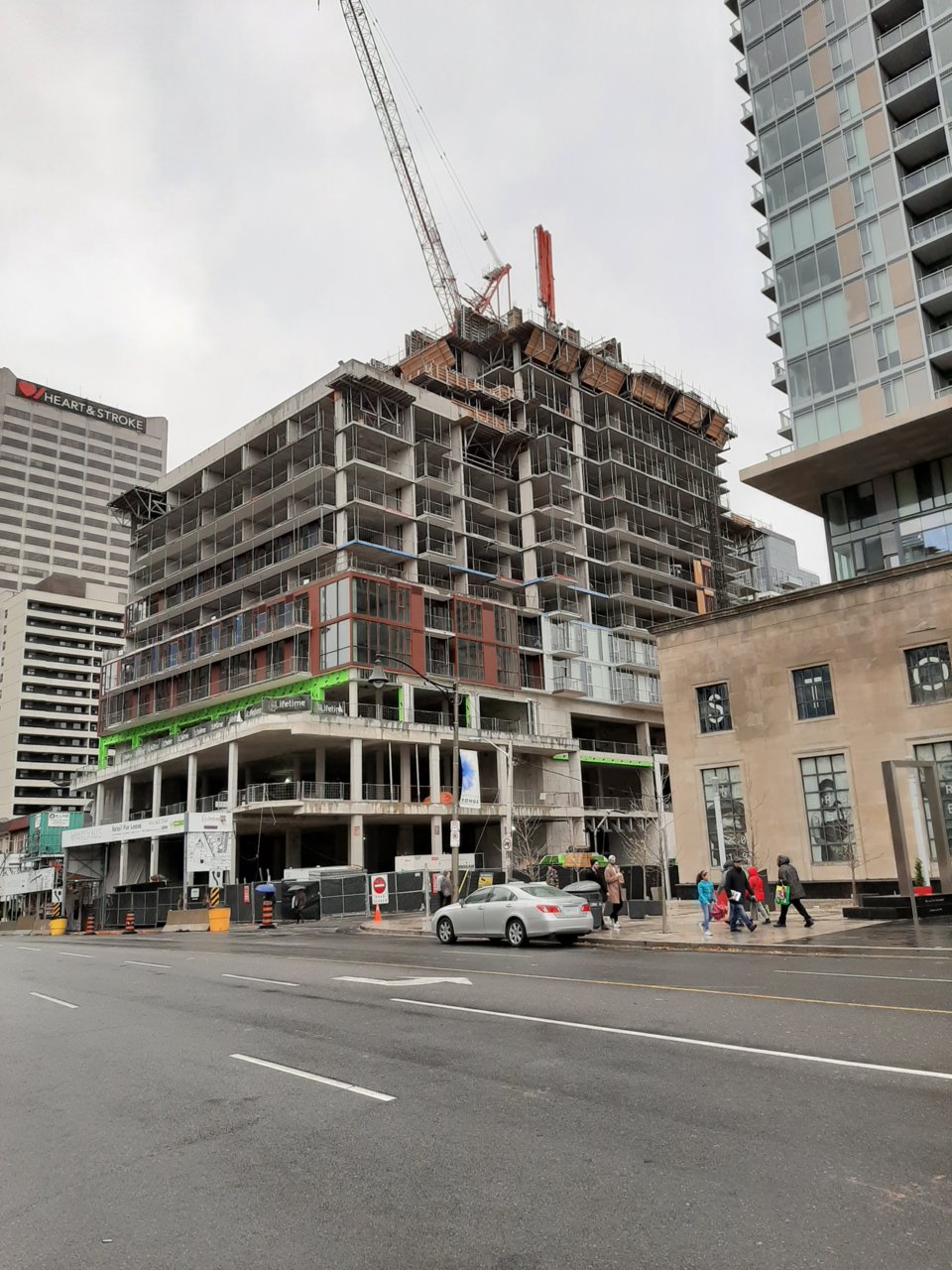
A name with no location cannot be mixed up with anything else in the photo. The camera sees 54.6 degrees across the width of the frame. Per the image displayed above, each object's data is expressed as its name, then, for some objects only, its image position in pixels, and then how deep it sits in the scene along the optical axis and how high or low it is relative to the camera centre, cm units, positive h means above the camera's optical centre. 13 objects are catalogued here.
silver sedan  1969 -127
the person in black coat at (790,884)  2041 -89
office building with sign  15012 +6516
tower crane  8625 +6255
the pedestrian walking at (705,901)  2000 -112
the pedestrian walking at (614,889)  2223 -88
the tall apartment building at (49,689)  13162 +2774
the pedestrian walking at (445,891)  3105 -99
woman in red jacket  2139 -126
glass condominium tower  3912 +2520
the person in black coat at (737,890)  1972 -93
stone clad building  2997 +425
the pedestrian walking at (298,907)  4019 -163
